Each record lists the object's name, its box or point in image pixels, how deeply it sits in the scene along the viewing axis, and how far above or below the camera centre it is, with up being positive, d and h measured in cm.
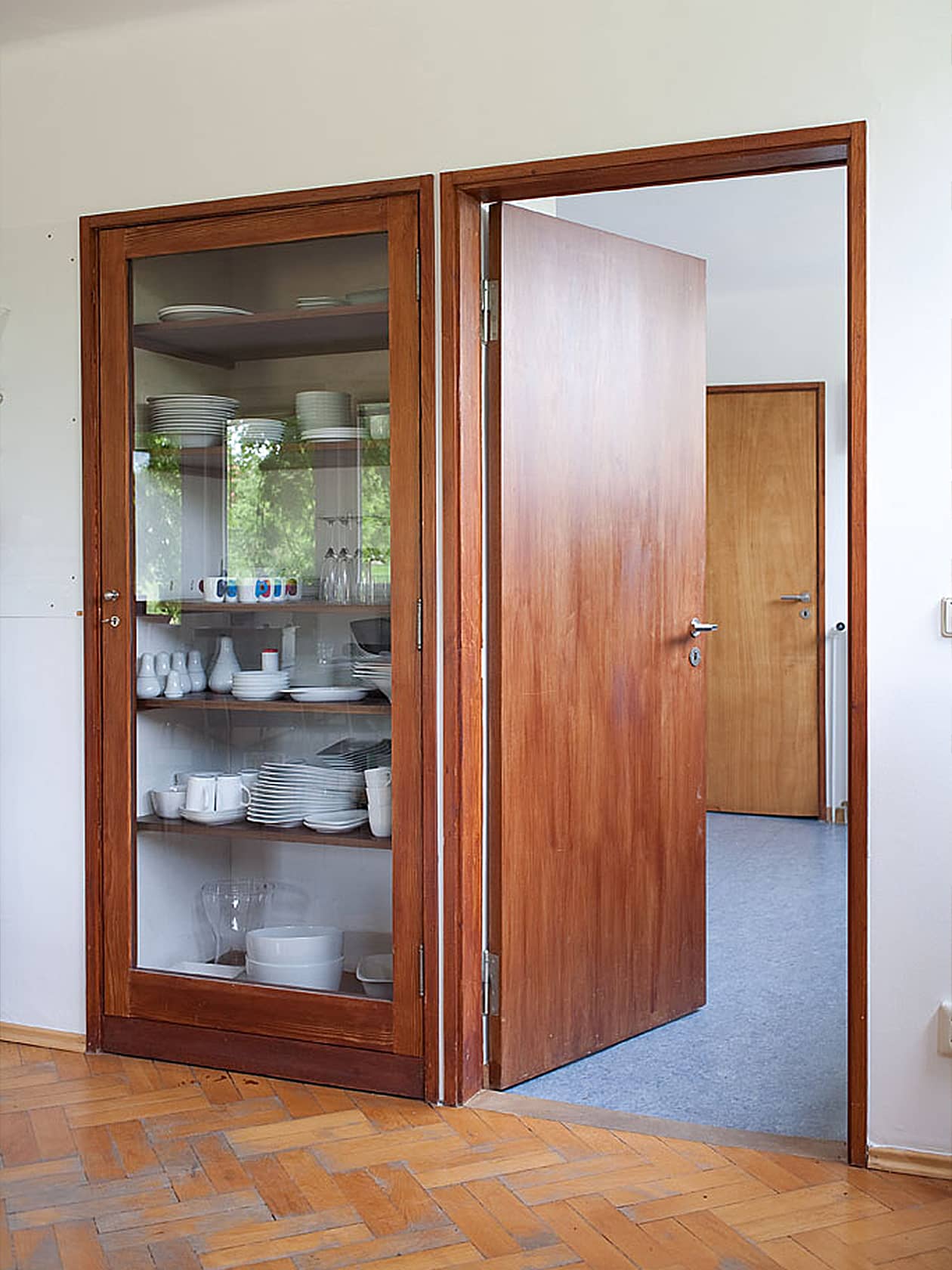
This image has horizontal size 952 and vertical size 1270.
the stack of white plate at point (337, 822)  304 -57
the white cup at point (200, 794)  324 -53
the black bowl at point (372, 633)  297 -12
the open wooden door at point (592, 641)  303 -15
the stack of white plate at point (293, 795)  309 -52
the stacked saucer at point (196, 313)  311 +65
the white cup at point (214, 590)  315 -2
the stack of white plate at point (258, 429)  307 +36
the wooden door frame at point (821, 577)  650 +1
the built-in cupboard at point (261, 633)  295 -12
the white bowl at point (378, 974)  299 -92
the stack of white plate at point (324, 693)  303 -27
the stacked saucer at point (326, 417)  300 +38
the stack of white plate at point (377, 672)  297 -21
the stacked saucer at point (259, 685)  312 -25
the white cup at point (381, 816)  299 -55
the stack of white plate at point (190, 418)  314 +40
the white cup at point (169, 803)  326 -56
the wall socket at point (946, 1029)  255 -89
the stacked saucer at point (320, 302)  299 +65
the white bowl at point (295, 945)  308 -88
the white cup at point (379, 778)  300 -46
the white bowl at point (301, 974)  306 -94
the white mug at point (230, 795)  321 -53
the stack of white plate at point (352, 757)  301 -42
